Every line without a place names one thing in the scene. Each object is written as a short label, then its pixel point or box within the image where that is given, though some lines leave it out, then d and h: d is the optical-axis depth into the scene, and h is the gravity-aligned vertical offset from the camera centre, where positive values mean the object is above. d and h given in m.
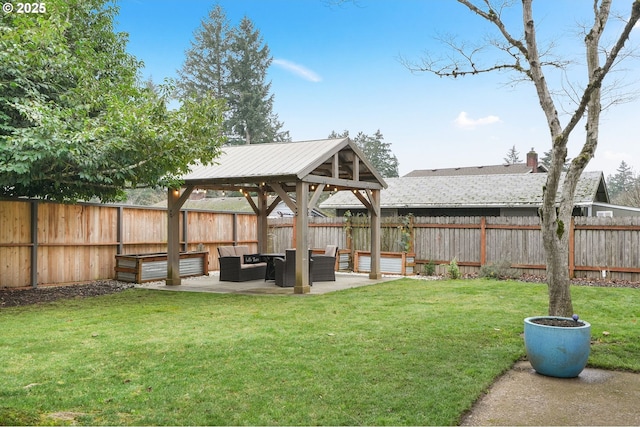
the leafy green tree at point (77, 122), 7.24 +1.61
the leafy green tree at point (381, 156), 46.59 +6.49
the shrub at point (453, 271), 13.38 -1.20
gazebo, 10.37 +1.04
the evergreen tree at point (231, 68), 34.19 +10.60
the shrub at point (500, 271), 13.30 -1.19
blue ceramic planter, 4.61 -1.13
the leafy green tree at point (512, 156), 69.44 +9.57
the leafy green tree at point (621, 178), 64.32 +6.42
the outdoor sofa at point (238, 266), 12.40 -1.01
